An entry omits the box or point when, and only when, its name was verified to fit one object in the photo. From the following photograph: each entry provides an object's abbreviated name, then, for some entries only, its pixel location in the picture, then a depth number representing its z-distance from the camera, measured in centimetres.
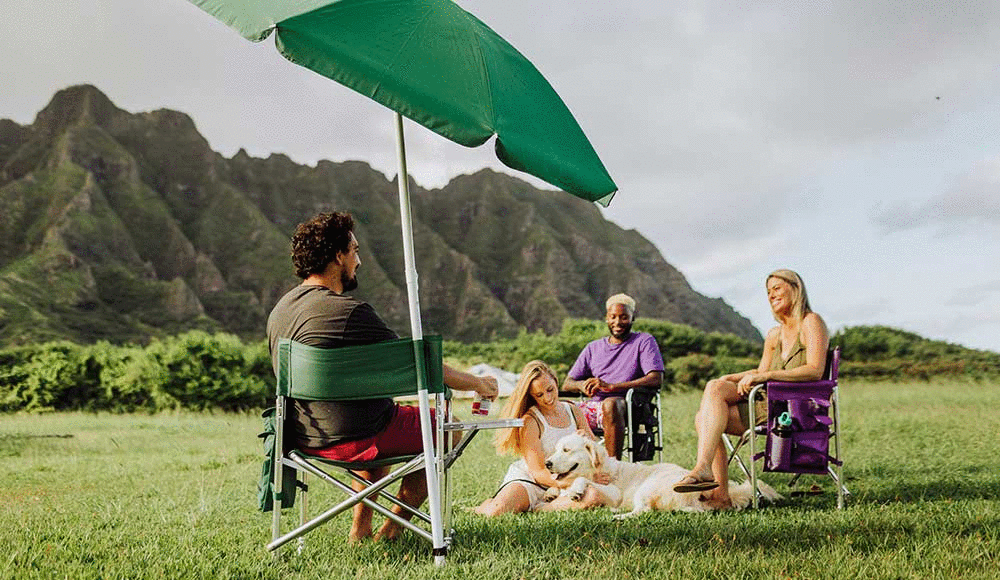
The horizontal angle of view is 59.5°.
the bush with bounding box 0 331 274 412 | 1158
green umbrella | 246
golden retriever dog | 379
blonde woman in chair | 393
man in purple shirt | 488
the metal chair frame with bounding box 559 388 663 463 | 490
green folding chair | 267
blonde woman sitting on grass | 389
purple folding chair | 408
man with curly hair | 275
